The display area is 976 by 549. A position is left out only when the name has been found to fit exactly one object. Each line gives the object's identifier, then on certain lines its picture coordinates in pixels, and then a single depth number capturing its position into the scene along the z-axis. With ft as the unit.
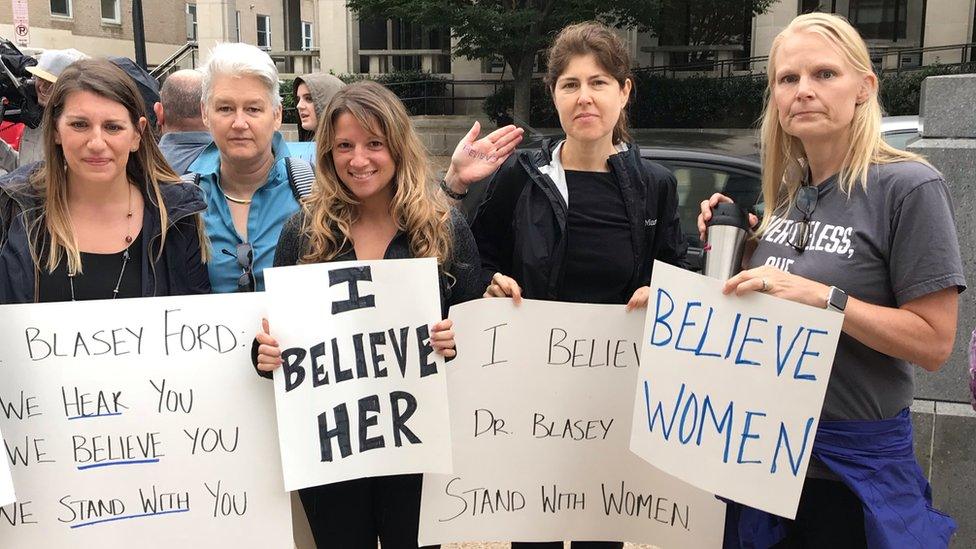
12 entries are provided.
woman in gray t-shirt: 6.77
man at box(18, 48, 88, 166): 14.89
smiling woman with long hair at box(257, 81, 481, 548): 8.48
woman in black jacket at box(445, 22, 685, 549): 8.89
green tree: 60.34
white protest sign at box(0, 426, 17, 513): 7.59
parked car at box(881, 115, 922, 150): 19.88
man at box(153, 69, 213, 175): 13.33
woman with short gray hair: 9.41
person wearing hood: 16.88
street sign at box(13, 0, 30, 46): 47.62
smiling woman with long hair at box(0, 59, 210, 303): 8.31
